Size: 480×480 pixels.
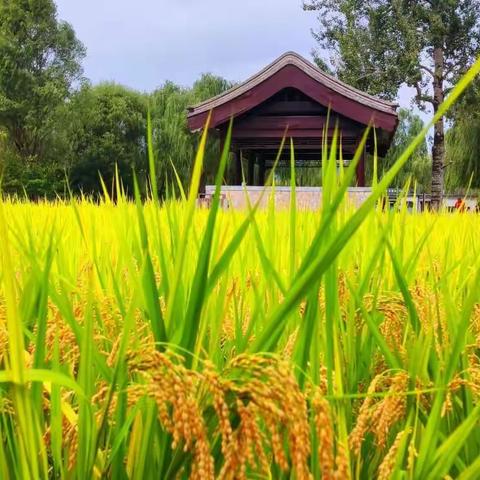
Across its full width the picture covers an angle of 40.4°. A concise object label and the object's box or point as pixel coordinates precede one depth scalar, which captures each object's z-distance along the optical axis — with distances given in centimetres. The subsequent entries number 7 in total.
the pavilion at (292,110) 1094
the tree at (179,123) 3231
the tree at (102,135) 3353
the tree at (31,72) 3011
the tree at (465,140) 2205
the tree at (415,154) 3155
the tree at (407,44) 2106
